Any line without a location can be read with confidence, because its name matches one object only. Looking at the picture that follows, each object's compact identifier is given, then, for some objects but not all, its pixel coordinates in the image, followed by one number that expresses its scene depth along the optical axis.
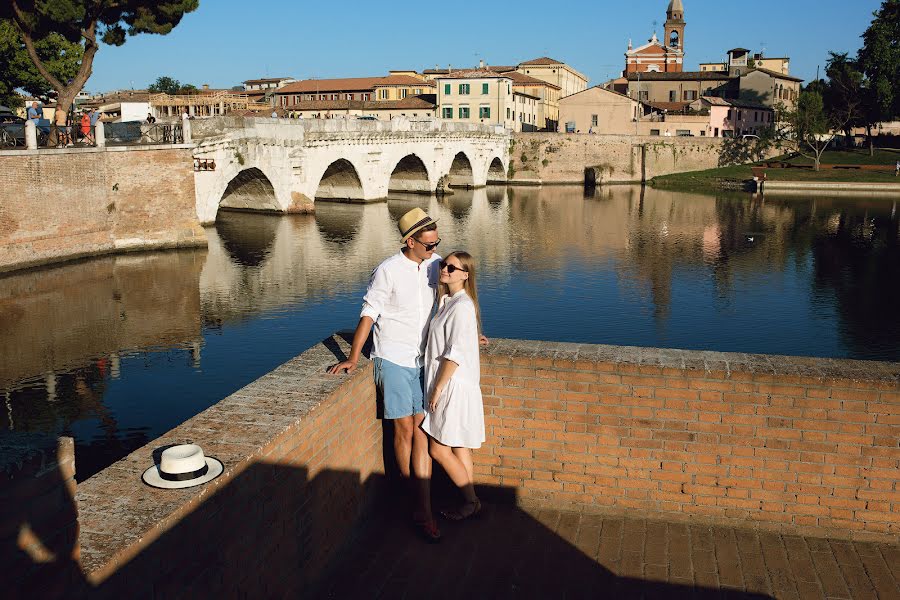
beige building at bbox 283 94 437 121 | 78.69
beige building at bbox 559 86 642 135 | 77.12
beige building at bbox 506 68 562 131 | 85.19
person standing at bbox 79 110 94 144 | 26.56
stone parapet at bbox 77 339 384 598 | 3.57
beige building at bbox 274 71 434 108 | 90.06
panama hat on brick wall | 3.97
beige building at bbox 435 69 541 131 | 75.25
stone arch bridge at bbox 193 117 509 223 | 32.56
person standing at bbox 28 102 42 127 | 27.54
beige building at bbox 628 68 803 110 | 88.88
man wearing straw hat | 5.87
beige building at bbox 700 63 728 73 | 129.21
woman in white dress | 5.56
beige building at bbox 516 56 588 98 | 98.31
